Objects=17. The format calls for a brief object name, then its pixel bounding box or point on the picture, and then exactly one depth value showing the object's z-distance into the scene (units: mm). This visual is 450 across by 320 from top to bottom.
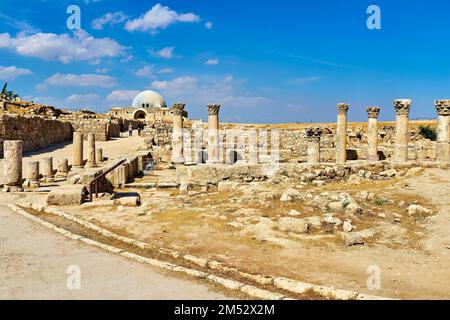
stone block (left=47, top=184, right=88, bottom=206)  10609
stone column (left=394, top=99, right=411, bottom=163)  18453
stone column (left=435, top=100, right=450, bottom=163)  17125
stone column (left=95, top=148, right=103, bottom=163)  21997
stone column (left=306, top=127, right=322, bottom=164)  19125
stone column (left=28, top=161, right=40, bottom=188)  14320
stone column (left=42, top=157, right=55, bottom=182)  16031
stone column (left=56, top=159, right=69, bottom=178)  17281
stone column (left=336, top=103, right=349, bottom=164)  21875
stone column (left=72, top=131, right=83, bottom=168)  19778
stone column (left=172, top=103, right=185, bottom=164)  22594
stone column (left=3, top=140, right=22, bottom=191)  13070
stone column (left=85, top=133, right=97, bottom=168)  19508
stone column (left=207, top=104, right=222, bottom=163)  20781
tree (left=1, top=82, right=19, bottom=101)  55834
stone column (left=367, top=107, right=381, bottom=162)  23203
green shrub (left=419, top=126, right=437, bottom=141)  39438
